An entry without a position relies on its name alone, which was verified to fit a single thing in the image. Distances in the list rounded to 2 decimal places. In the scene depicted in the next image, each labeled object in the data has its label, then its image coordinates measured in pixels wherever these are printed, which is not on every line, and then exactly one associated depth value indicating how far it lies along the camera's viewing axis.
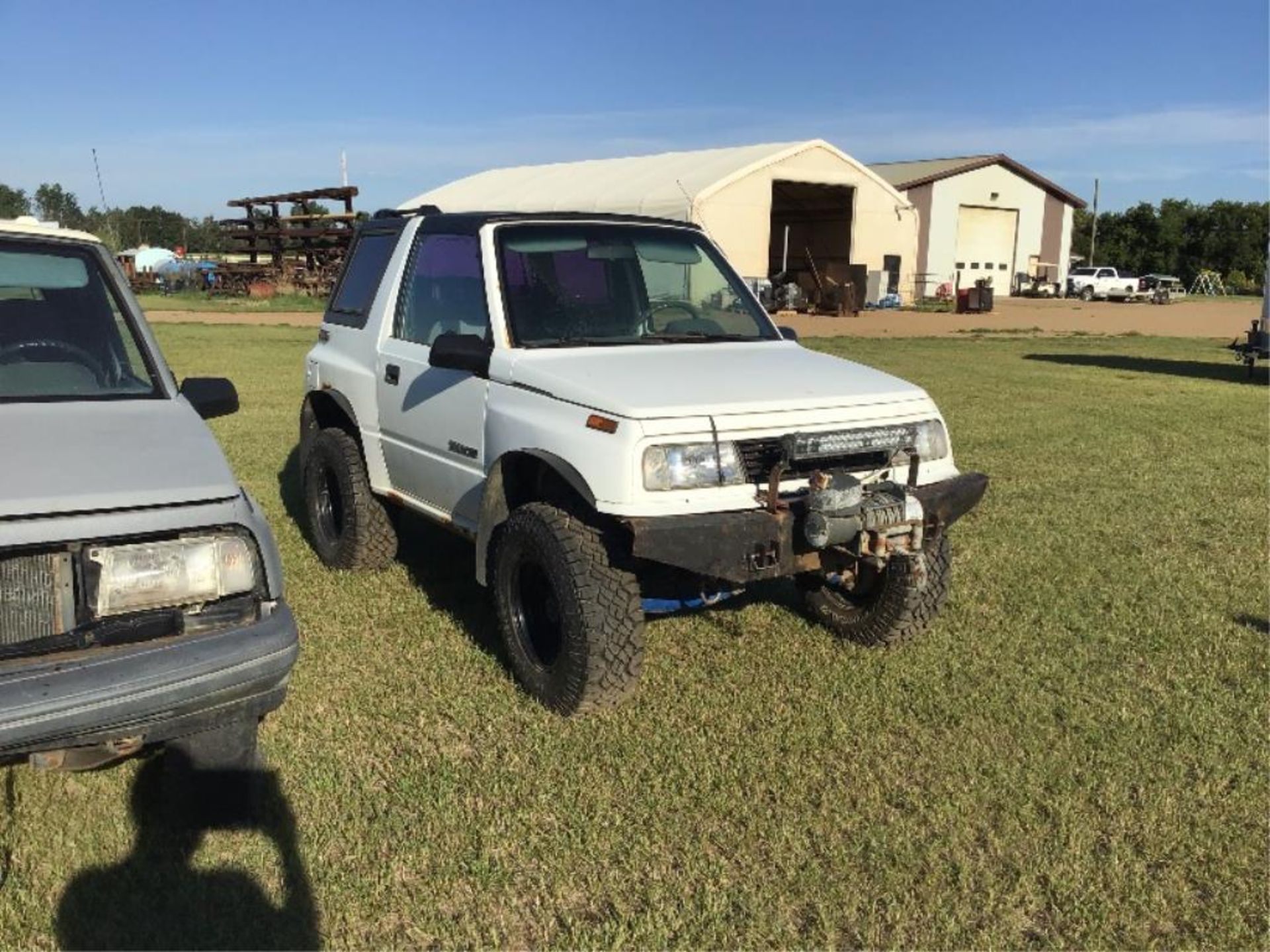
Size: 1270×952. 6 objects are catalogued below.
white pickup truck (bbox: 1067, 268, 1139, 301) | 49.75
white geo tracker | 3.66
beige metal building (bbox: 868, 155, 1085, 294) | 46.75
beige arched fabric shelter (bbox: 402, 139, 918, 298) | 31.91
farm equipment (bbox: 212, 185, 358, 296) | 33.66
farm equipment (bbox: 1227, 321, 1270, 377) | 15.20
